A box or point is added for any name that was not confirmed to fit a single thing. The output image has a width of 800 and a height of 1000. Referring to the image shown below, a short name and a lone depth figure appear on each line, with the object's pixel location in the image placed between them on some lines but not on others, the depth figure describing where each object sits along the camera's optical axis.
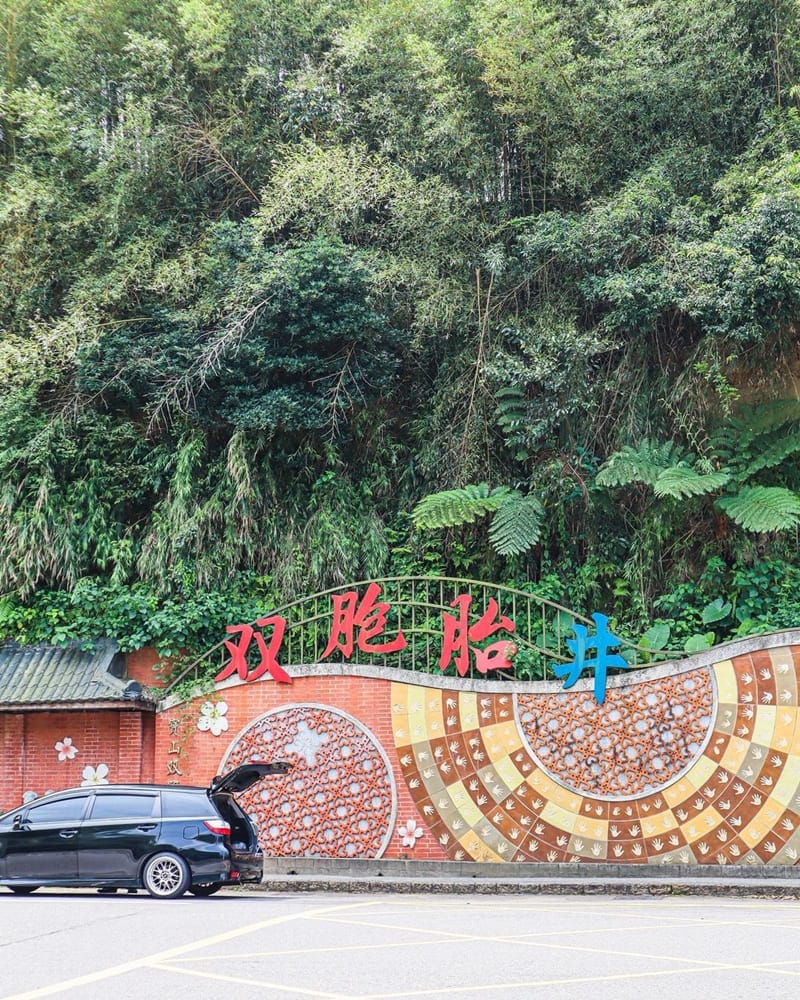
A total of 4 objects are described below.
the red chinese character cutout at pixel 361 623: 15.80
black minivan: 12.00
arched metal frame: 15.52
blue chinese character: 14.86
